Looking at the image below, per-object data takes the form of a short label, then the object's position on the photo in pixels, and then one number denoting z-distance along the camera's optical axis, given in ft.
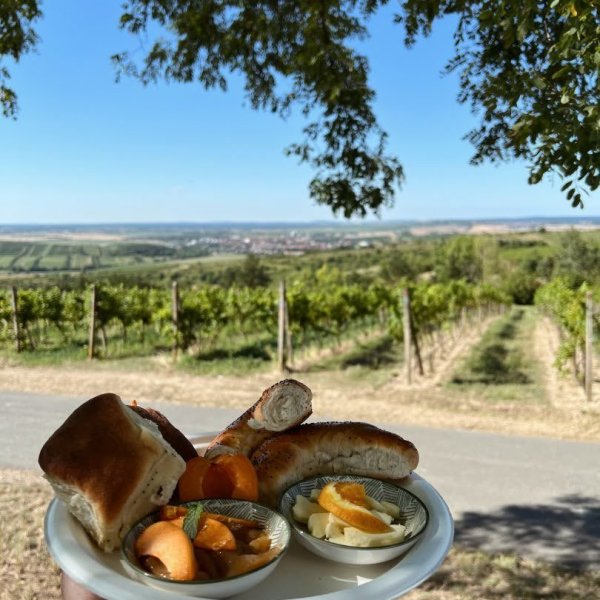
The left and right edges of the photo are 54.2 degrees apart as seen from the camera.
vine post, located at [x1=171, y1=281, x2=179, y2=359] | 41.75
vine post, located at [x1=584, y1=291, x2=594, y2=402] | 28.58
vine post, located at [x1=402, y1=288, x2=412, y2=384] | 32.55
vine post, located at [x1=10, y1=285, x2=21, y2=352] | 48.64
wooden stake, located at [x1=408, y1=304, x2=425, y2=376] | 35.54
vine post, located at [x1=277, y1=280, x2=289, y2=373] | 36.19
